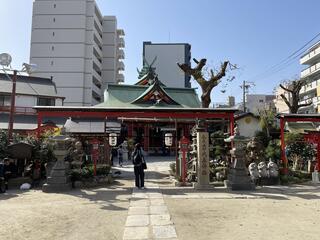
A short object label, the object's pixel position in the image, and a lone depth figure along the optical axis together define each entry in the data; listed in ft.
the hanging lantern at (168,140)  41.42
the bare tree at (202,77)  66.69
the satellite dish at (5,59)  38.19
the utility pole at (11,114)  34.67
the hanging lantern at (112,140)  44.13
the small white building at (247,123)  71.81
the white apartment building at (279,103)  134.88
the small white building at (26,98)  75.38
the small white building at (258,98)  170.92
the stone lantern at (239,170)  29.99
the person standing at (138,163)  29.50
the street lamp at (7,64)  36.45
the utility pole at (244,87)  121.72
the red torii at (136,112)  34.12
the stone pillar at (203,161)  30.35
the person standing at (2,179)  28.63
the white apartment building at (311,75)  109.83
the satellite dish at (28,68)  41.52
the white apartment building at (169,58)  197.41
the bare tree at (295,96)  73.27
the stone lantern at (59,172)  28.78
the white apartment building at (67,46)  139.51
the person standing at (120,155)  56.09
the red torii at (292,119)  36.17
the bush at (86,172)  31.69
